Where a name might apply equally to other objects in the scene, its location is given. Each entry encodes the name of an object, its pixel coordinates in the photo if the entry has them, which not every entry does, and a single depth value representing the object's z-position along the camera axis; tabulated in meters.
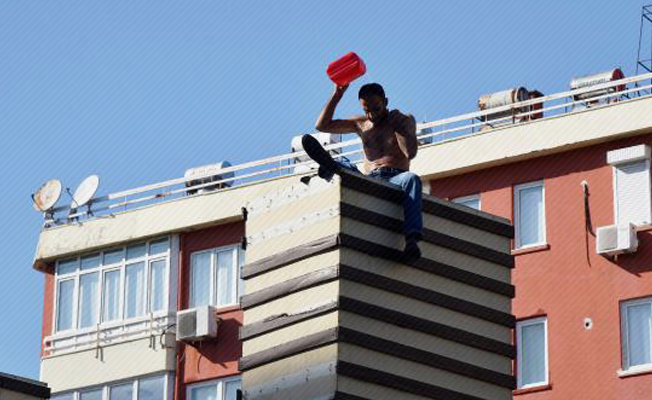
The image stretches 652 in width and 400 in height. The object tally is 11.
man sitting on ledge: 39.34
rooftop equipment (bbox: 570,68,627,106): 62.09
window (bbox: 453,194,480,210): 62.19
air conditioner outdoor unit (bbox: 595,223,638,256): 58.84
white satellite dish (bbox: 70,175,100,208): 70.06
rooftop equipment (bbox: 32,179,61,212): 71.00
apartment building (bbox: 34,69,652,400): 59.22
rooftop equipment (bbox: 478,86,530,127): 63.44
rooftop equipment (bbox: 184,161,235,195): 68.69
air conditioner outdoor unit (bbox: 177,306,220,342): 65.81
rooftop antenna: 62.66
